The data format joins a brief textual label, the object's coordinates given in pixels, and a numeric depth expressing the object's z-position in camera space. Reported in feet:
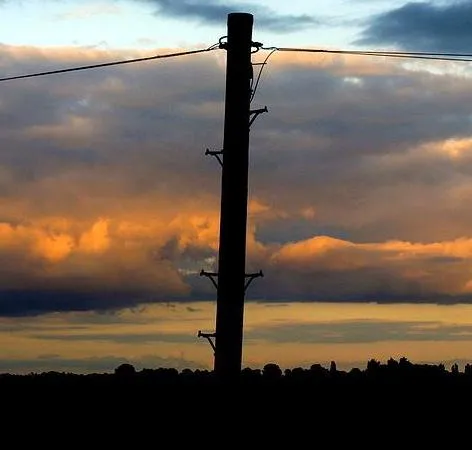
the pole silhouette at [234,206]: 69.72
